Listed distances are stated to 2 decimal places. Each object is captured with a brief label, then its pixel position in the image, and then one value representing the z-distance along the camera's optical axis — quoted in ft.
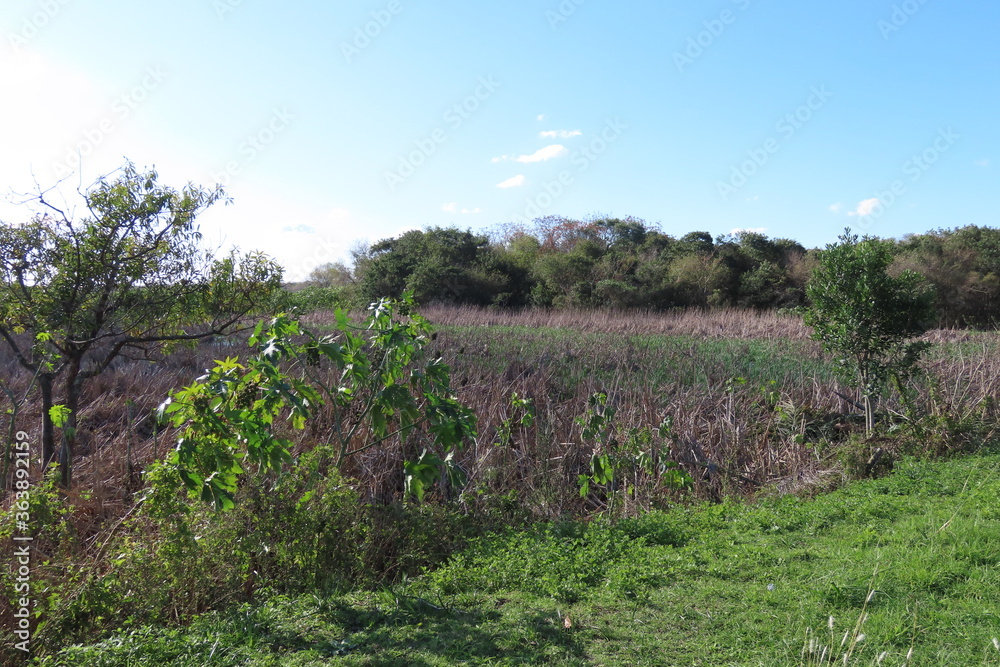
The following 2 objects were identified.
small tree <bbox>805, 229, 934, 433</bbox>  25.12
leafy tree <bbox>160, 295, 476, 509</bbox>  11.71
